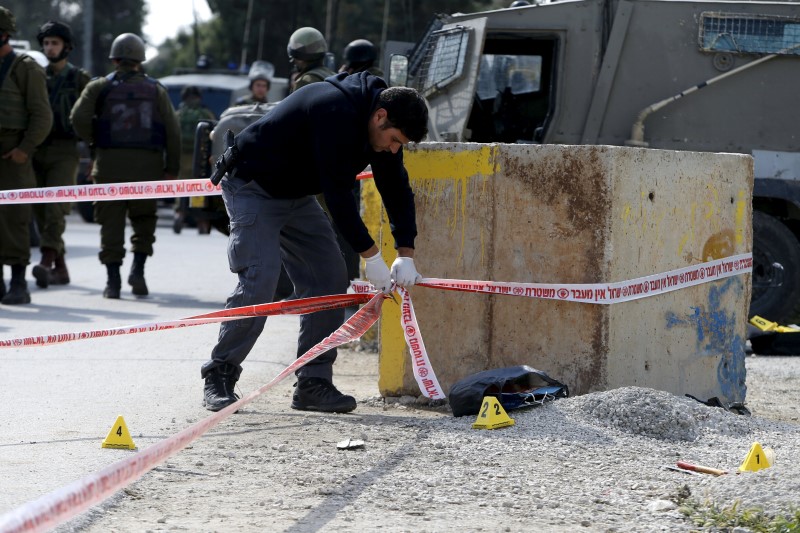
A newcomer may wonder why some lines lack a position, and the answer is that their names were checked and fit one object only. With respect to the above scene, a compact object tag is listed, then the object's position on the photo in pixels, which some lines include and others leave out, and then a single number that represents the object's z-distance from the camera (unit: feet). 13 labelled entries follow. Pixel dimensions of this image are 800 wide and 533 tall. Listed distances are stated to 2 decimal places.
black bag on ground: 36.37
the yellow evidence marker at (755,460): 30.17
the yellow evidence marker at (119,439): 32.48
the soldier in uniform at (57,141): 70.54
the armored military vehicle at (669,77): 57.67
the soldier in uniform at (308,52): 57.41
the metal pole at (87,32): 212.84
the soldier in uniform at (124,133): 68.38
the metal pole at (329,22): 155.62
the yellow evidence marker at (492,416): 34.71
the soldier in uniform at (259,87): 88.99
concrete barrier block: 38.06
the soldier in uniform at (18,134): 64.13
